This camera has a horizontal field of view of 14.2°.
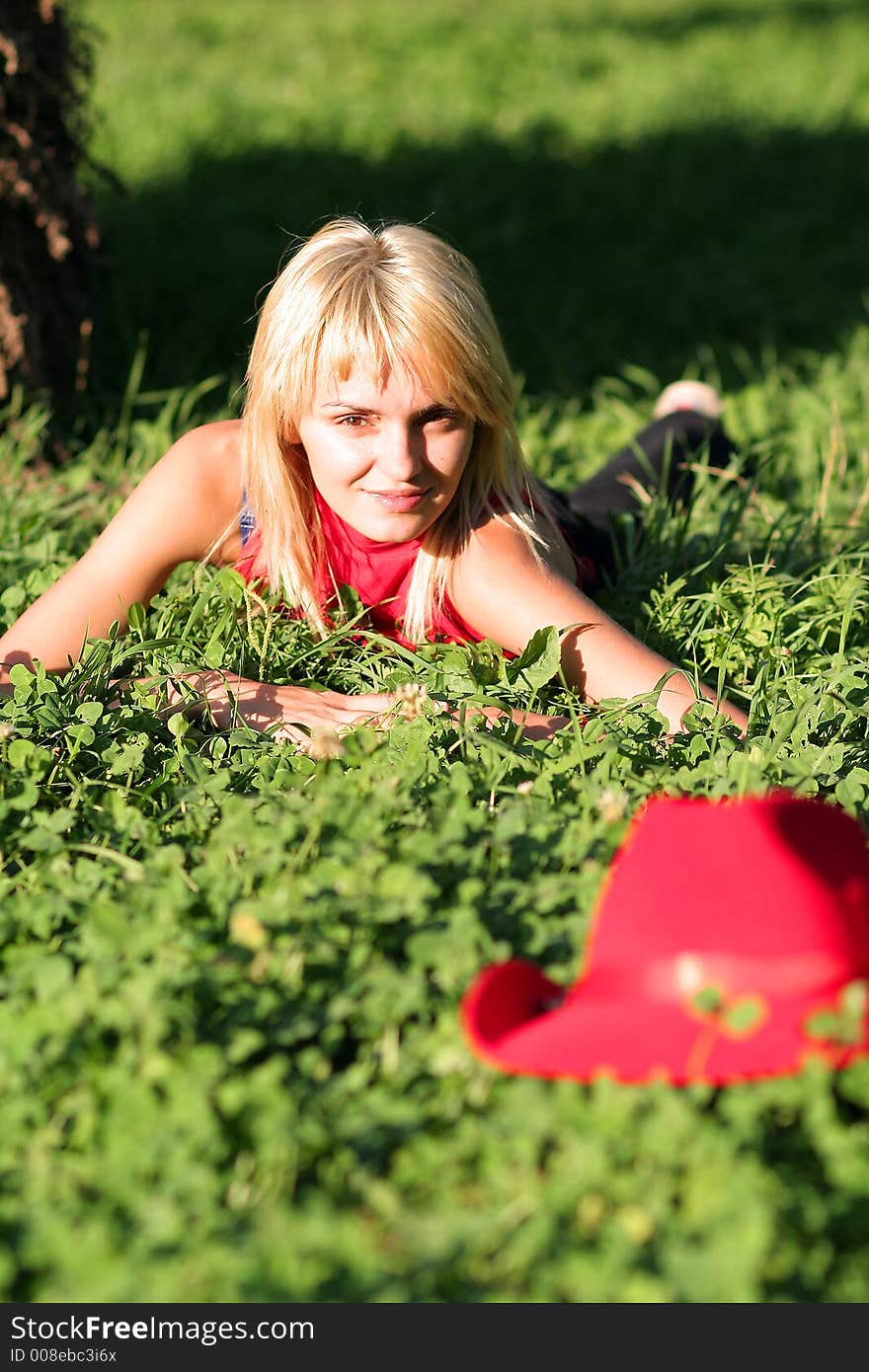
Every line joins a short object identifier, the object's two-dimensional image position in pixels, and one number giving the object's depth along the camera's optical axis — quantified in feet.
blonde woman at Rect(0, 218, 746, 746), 8.15
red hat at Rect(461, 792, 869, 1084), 6.85
